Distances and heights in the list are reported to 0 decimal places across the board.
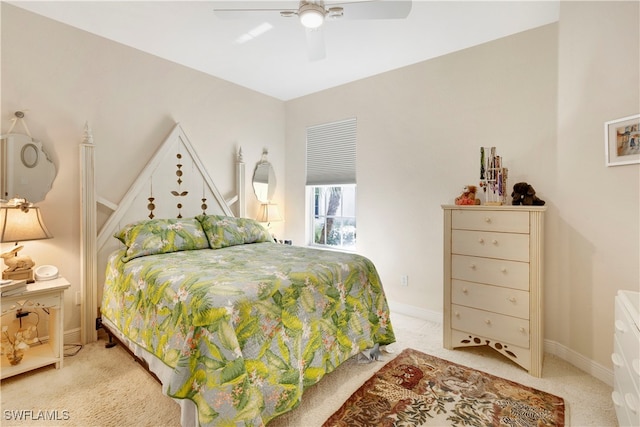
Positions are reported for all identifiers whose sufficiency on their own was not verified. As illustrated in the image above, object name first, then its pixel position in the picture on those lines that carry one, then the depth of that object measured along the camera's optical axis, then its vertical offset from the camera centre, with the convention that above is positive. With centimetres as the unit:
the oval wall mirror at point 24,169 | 230 +33
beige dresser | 218 -52
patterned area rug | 172 -116
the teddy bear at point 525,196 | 236 +13
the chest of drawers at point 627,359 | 128 -68
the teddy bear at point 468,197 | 258 +13
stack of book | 199 -50
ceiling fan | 186 +127
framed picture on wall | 190 +46
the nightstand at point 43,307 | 204 -73
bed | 144 -60
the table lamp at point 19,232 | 211 -15
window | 391 +37
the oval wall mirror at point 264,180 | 411 +43
